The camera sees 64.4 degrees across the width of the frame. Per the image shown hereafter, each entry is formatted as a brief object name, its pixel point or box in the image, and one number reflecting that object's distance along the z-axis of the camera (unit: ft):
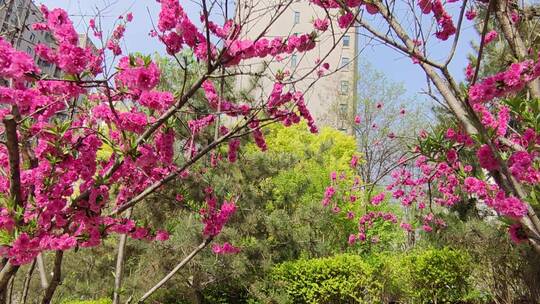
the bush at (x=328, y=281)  23.70
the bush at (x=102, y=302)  18.81
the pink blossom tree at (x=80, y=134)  6.59
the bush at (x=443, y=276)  24.84
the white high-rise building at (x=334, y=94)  72.02
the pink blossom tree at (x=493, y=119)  6.93
